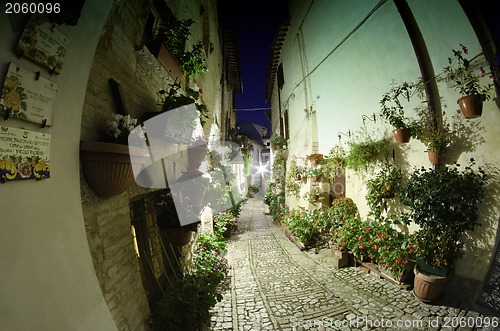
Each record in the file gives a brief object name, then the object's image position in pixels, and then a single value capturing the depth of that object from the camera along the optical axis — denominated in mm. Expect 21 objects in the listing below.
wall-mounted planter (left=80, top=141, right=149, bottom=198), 1699
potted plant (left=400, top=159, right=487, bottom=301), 3406
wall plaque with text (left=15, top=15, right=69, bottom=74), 1325
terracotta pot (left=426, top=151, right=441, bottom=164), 3885
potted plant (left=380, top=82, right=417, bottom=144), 4332
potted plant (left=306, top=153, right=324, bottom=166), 7371
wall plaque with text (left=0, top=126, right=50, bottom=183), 1218
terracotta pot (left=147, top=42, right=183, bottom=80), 3031
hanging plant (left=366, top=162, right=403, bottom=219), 4793
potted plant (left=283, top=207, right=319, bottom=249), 6941
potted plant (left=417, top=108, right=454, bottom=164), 3875
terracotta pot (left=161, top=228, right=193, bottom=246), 3166
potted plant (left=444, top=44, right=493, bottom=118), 3166
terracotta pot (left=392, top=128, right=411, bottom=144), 4316
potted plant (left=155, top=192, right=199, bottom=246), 3160
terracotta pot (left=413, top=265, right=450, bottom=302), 3627
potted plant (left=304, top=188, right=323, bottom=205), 7258
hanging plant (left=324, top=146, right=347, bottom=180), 6708
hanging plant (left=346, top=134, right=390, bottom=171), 5175
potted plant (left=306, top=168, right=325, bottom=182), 7268
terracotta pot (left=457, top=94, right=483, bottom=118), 3150
